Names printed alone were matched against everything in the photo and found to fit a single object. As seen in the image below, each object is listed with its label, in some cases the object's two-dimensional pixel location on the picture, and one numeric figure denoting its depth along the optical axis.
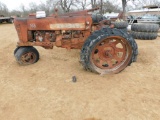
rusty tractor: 4.30
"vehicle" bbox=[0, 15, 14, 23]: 26.26
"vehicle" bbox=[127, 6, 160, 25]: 15.51
